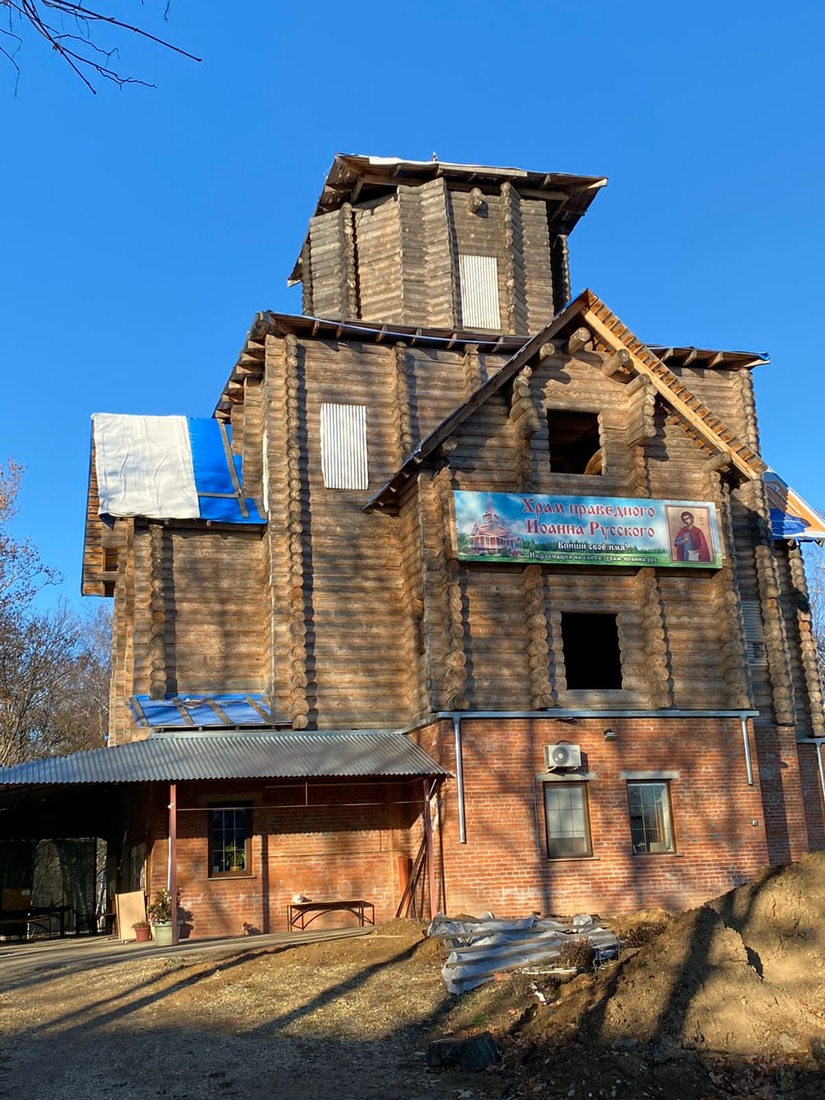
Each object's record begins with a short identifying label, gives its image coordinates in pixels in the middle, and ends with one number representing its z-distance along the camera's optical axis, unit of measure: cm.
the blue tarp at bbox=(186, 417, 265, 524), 2300
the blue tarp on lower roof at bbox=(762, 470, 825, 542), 2469
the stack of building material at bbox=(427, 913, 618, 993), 1370
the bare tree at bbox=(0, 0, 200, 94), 441
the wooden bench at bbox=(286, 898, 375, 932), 2006
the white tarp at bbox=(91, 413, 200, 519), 2283
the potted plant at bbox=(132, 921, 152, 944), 1959
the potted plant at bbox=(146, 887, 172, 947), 1867
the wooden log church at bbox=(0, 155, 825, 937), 1955
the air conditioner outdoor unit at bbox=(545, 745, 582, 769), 1947
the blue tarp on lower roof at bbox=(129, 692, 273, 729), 2056
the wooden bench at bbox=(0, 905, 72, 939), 2584
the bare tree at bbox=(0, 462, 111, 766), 3884
